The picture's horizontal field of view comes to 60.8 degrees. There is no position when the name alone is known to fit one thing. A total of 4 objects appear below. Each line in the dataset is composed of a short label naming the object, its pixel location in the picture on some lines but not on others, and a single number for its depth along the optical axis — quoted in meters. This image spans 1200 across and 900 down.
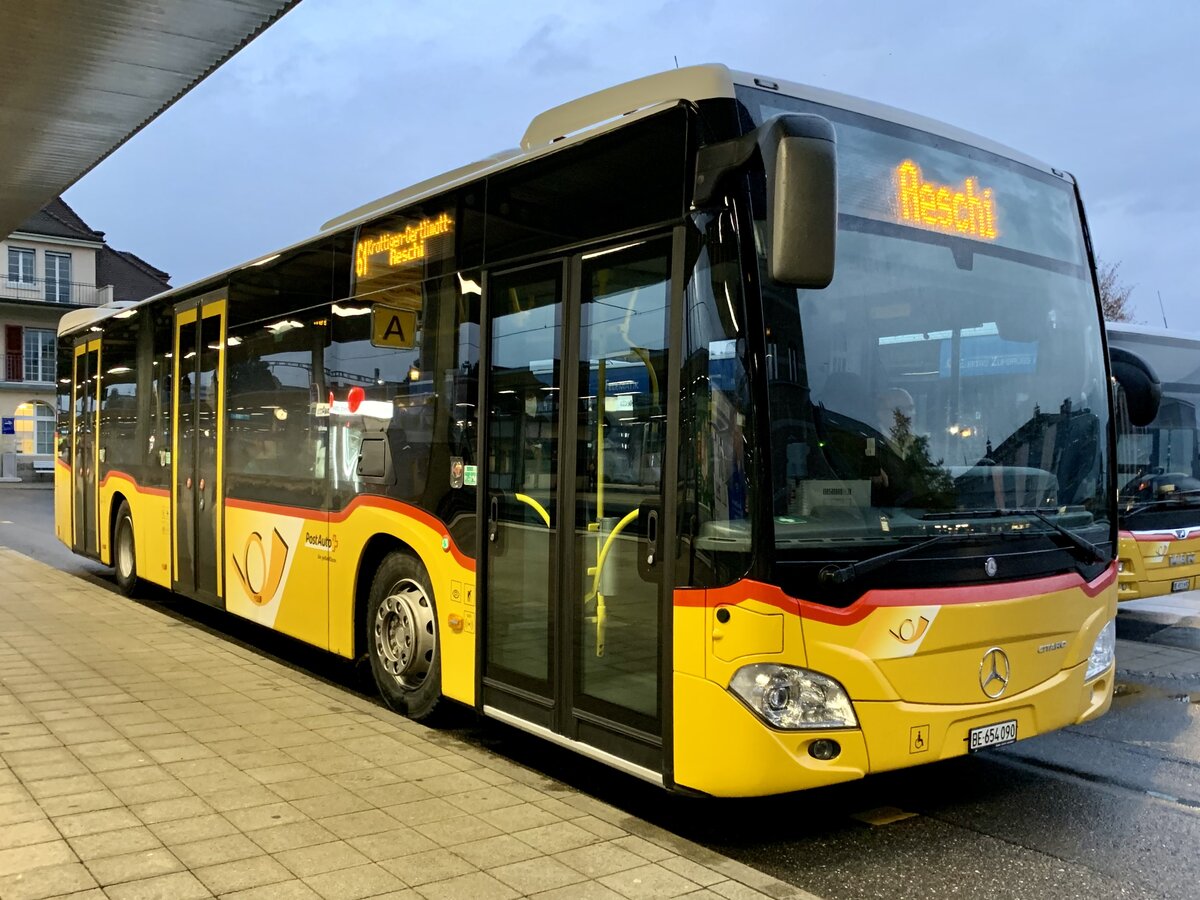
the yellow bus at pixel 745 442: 4.11
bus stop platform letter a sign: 6.32
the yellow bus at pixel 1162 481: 10.38
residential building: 50.34
